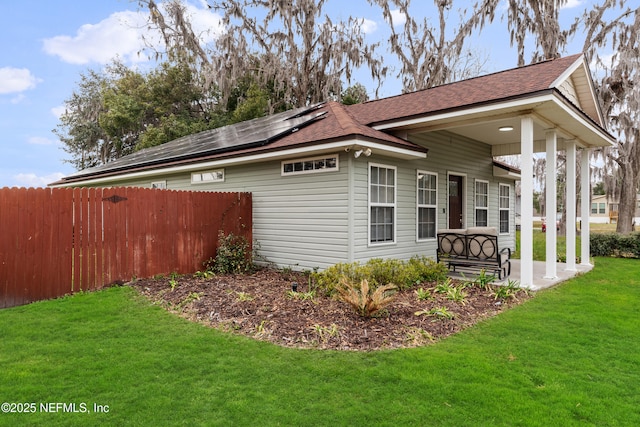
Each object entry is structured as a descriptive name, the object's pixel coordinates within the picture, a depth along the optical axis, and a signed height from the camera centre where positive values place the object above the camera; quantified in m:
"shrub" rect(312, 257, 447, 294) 6.22 -1.03
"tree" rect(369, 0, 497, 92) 19.69 +9.59
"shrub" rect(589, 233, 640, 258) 11.63 -0.92
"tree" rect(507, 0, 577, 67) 15.60 +8.31
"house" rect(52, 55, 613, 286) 6.68 +1.28
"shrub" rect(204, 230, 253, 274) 7.93 -0.90
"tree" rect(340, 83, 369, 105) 23.41 +8.07
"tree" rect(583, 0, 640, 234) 14.50 +5.47
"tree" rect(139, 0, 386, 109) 20.45 +9.98
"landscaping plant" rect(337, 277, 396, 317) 4.73 -1.09
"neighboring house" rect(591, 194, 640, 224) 46.69 +0.81
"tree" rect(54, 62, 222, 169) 23.61 +7.48
